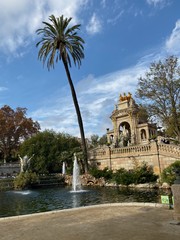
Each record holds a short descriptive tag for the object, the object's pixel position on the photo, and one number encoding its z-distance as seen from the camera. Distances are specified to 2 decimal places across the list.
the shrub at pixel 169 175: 18.58
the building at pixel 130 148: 23.17
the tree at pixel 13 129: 48.44
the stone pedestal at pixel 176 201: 6.99
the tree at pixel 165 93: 18.47
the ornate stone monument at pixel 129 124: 42.75
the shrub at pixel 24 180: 25.75
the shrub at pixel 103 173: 26.54
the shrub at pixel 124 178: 22.59
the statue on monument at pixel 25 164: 28.11
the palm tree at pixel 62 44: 28.75
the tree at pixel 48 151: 34.38
